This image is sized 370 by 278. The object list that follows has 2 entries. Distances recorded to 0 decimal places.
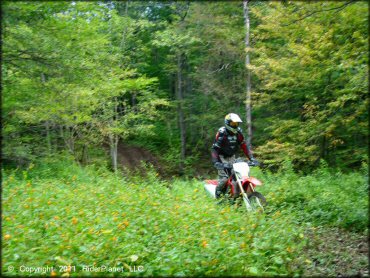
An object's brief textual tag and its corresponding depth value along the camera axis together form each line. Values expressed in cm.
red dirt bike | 701
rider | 788
